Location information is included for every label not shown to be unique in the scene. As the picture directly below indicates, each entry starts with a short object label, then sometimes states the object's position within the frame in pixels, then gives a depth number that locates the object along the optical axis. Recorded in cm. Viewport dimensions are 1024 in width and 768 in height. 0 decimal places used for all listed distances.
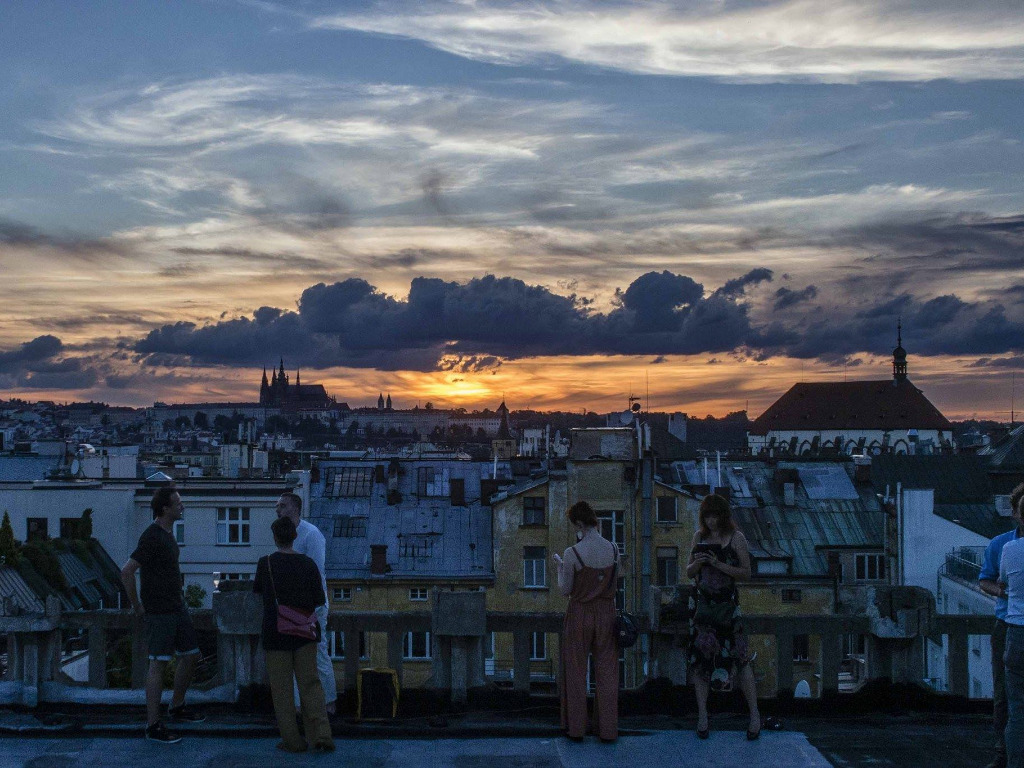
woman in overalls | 898
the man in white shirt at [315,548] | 915
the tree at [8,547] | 3041
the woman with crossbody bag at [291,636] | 882
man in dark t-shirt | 902
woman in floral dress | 893
